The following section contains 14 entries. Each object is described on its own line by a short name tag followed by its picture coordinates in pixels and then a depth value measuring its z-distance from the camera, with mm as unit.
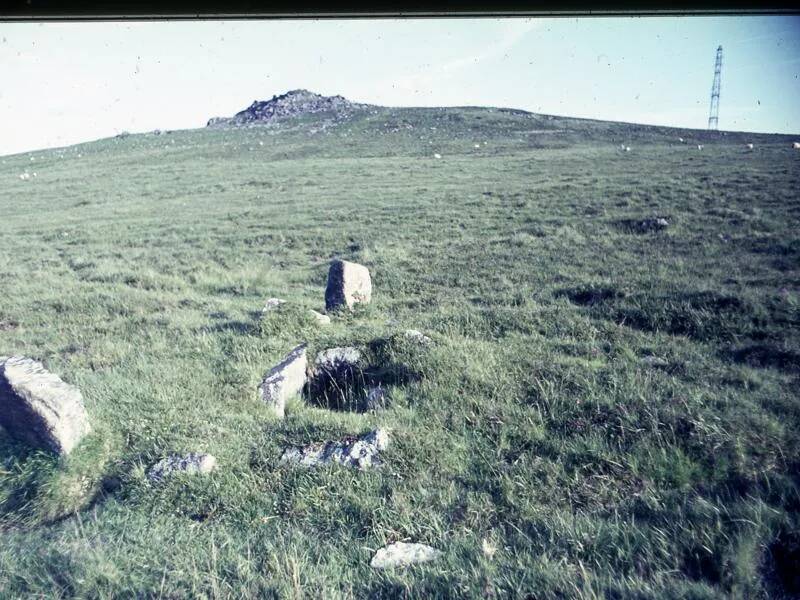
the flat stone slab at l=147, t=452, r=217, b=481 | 3621
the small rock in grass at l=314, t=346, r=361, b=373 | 5555
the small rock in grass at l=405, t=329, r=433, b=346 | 5561
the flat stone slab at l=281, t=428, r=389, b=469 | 3668
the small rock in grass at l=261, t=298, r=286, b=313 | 7312
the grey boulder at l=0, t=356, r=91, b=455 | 3922
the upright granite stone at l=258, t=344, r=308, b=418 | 4789
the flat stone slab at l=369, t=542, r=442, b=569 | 2803
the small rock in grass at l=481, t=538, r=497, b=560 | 2775
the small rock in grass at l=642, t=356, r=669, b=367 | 5074
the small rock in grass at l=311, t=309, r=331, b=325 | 6855
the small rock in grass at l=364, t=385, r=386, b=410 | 4572
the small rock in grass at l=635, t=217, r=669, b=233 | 11992
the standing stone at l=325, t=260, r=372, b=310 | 7675
